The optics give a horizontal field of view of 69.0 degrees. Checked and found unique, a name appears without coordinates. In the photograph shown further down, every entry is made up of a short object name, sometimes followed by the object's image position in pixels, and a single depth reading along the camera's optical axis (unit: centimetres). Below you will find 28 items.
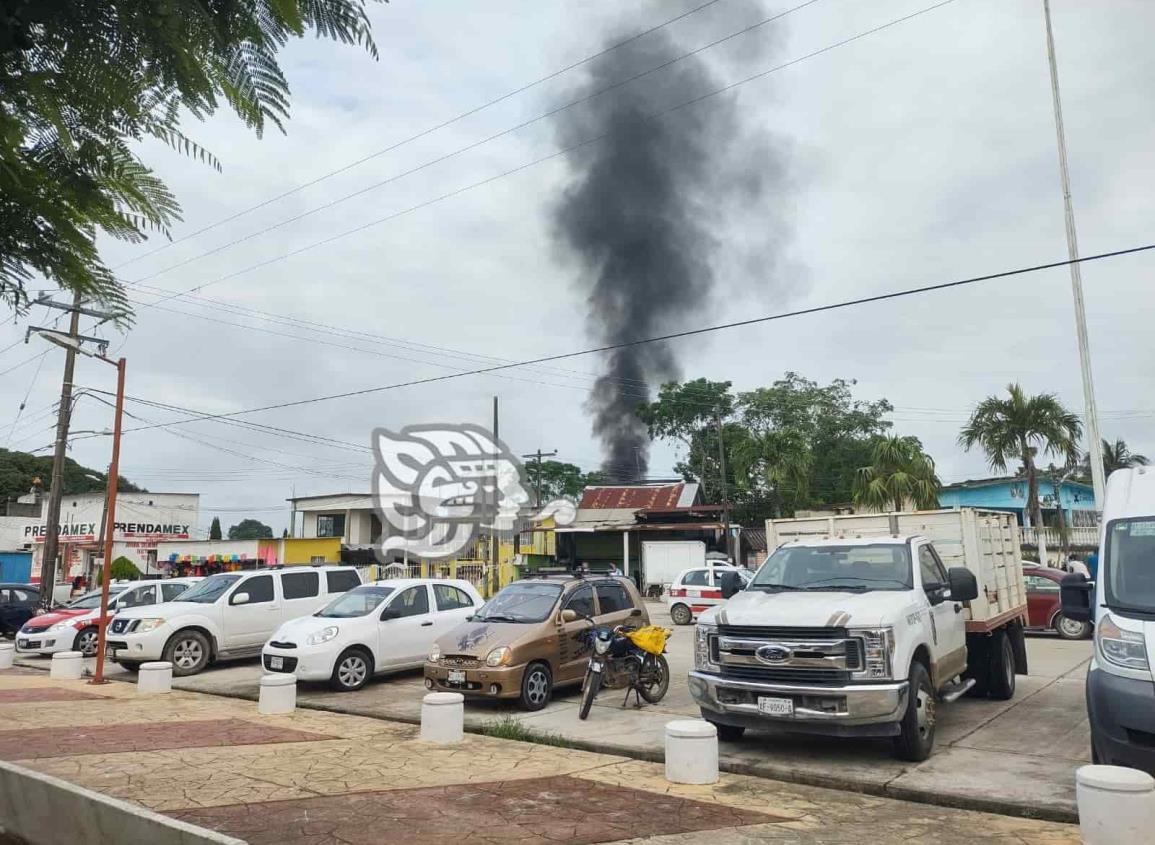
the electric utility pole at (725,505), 3674
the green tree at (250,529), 9519
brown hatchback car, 1069
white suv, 1510
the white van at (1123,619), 548
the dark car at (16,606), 2344
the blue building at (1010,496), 4138
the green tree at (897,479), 2934
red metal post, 1395
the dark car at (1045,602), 1781
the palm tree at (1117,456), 4565
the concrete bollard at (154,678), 1303
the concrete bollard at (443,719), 909
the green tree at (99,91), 213
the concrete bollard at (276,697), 1117
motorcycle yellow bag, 1084
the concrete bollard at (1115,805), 493
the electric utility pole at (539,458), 4604
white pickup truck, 731
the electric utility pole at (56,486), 2391
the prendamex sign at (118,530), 5464
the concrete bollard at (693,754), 718
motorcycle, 1033
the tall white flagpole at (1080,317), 1917
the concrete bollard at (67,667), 1484
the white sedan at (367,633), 1275
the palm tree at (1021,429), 2695
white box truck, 3581
